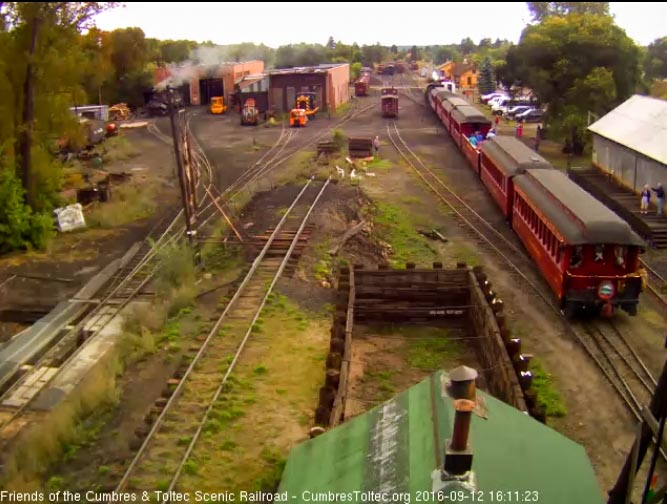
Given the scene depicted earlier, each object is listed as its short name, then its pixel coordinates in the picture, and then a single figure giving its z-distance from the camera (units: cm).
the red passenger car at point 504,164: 2056
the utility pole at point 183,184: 1636
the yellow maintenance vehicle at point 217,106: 5422
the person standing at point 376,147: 3475
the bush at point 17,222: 2053
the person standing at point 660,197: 2097
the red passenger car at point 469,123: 3219
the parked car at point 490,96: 6128
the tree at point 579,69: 3322
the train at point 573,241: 1366
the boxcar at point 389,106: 5000
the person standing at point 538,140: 3466
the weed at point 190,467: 876
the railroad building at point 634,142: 2245
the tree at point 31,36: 2100
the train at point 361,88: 6812
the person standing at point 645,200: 2125
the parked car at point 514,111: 4934
